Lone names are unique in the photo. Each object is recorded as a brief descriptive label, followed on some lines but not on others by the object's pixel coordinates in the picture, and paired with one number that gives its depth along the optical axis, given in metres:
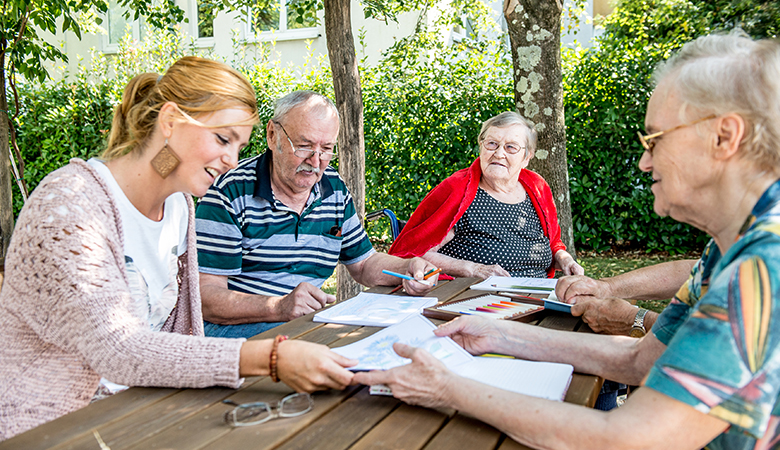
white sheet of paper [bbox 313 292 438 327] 2.19
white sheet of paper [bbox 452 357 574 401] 1.50
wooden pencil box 2.23
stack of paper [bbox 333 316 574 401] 1.53
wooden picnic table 1.27
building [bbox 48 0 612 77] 11.49
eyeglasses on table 1.38
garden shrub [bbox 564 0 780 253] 6.95
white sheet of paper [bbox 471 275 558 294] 2.78
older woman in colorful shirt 1.09
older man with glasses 2.73
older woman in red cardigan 3.78
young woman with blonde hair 1.49
